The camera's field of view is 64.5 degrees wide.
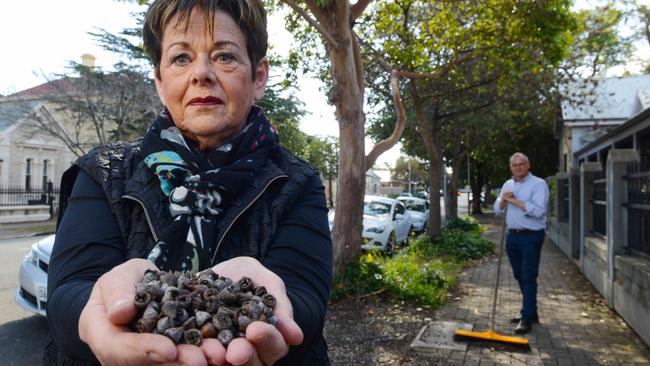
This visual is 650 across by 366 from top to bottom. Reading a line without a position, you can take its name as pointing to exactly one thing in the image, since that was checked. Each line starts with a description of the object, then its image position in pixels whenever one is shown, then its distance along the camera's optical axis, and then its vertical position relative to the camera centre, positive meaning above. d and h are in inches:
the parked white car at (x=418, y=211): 816.6 -29.9
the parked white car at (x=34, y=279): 221.5 -39.1
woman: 52.6 -0.3
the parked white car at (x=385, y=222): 531.8 -32.1
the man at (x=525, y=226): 249.4 -15.3
